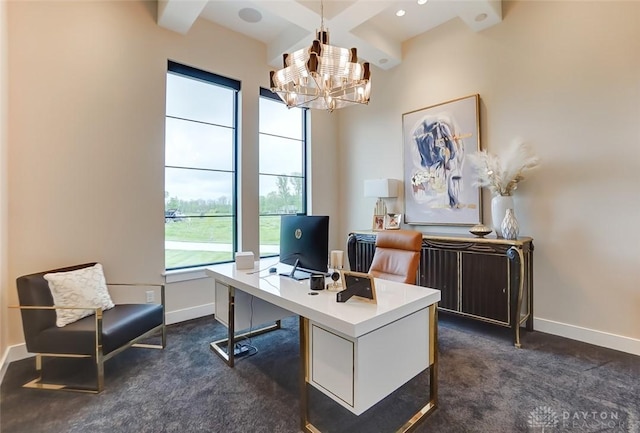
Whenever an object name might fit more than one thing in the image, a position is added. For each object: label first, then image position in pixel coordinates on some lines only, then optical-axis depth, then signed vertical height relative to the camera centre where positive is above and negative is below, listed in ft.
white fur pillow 7.68 -2.04
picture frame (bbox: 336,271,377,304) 5.56 -1.38
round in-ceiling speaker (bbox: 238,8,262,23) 11.58 +7.88
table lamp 13.61 +1.17
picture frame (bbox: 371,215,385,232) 14.01 -0.35
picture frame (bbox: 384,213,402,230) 13.56 -0.25
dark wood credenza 9.27 -2.02
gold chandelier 7.07 +3.44
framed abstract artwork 11.62 +2.18
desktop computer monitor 7.30 -0.73
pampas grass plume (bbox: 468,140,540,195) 9.96 +1.67
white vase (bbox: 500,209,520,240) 9.75 -0.34
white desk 4.96 -2.25
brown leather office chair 8.11 -1.13
